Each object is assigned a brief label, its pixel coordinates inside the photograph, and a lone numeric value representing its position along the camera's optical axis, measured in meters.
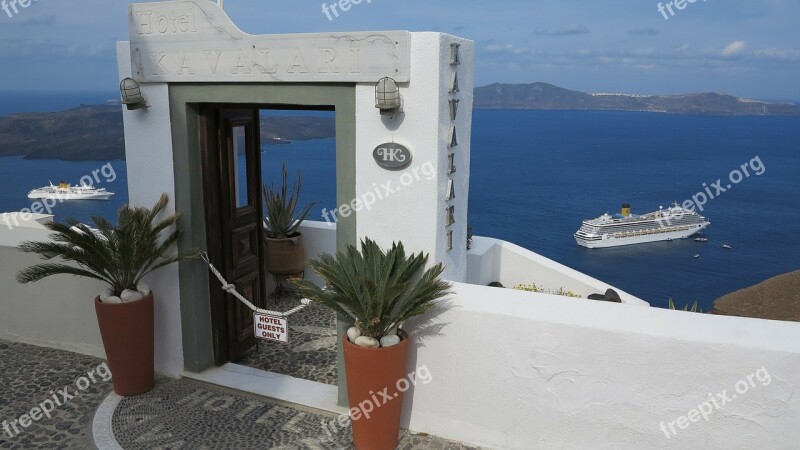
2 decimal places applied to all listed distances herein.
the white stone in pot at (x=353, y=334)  4.40
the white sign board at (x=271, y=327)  5.16
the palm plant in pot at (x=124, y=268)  5.02
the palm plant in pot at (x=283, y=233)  7.80
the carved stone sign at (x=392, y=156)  4.46
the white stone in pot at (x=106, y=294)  5.27
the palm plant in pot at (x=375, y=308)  4.23
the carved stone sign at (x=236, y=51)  4.40
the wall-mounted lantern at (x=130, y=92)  5.17
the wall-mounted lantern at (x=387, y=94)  4.26
